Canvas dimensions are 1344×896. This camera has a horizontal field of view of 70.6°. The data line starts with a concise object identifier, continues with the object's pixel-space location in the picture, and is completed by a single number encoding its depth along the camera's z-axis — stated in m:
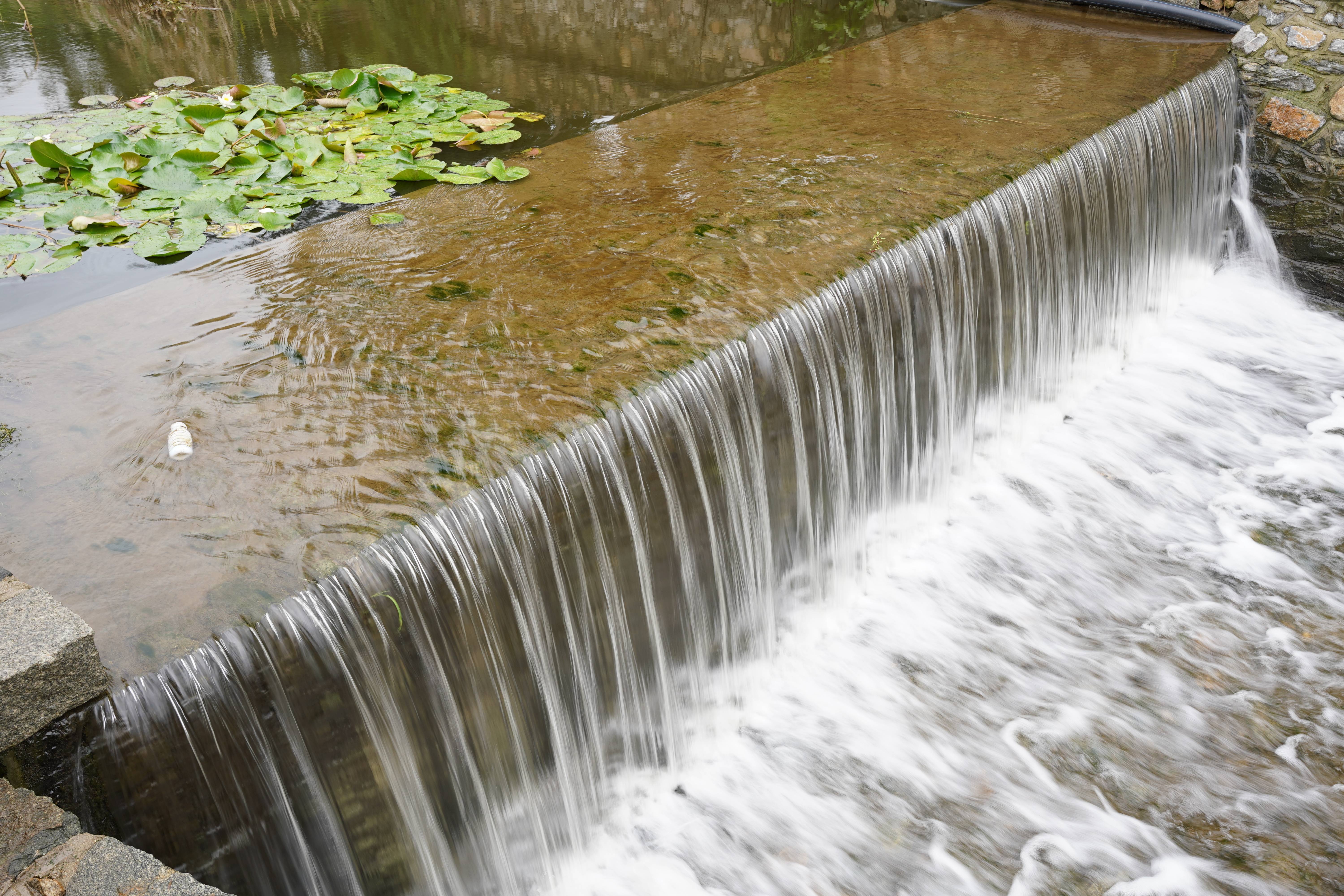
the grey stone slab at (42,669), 1.63
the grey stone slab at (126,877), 1.54
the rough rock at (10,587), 1.84
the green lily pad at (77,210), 3.76
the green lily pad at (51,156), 3.98
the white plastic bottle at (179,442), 2.40
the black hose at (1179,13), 5.39
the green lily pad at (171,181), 4.01
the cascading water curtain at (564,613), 1.92
